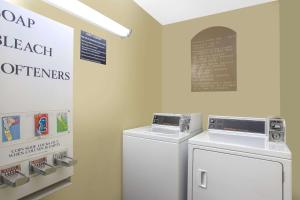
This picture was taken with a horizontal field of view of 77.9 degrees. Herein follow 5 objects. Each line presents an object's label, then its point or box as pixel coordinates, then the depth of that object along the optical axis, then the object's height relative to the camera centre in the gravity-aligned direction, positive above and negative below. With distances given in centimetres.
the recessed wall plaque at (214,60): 231 +51
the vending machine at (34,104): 90 -3
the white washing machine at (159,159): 164 -56
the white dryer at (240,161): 127 -47
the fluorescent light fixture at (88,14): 121 +62
